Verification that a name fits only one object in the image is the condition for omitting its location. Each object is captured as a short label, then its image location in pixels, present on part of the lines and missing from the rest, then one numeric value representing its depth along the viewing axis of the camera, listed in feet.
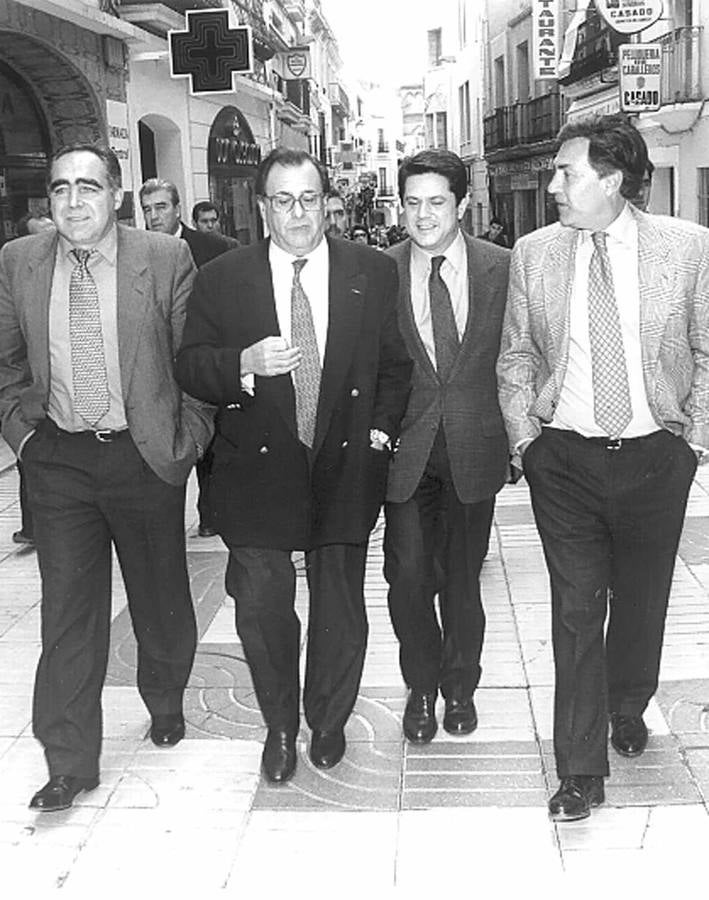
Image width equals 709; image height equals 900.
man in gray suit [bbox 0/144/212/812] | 11.11
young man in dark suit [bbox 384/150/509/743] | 11.59
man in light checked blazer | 10.48
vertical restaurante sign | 82.28
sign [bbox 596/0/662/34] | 55.31
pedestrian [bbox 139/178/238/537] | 20.22
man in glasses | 11.03
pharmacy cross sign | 43.86
